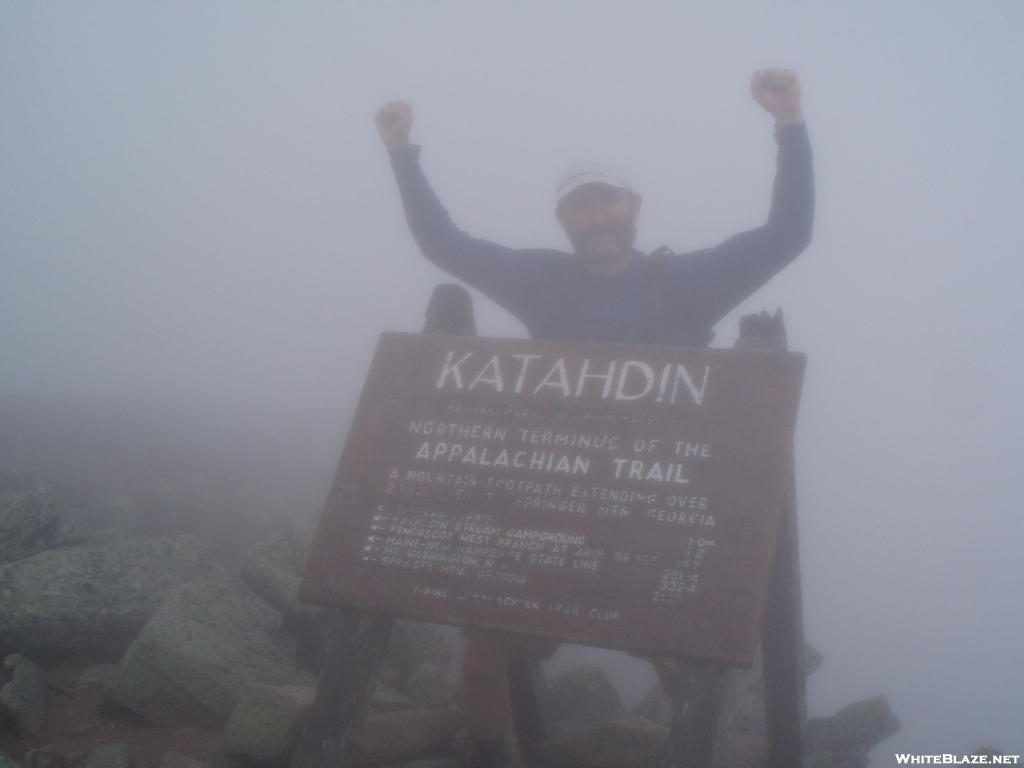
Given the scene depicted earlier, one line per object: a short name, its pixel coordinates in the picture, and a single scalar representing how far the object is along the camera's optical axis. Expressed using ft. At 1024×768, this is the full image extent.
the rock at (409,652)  21.90
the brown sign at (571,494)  9.11
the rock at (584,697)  21.02
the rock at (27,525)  22.58
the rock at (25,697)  15.21
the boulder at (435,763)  13.67
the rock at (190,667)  16.07
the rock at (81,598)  18.08
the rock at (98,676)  17.63
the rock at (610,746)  14.29
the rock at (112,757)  13.70
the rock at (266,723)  13.05
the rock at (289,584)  20.67
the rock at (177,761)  13.50
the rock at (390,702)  17.10
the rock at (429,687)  19.92
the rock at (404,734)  13.48
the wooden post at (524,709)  15.48
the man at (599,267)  12.31
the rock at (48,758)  13.65
